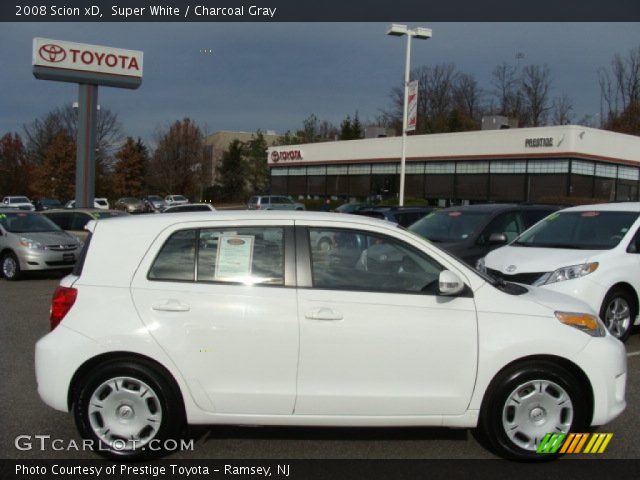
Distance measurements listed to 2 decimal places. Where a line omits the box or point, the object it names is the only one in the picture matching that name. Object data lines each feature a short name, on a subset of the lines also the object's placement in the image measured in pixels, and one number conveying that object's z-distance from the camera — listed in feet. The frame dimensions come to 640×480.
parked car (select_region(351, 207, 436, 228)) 45.37
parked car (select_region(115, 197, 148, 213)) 173.68
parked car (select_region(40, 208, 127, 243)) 60.23
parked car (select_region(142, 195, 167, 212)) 170.60
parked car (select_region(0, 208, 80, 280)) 46.29
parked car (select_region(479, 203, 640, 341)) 24.86
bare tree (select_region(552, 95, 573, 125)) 235.40
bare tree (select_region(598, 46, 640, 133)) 205.98
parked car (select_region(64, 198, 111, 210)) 181.68
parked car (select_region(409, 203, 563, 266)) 34.46
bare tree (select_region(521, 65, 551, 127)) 239.50
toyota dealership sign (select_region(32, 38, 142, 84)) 109.50
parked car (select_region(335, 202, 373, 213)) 78.46
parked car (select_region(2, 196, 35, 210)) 174.91
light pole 74.18
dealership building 115.96
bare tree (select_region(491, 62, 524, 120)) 245.04
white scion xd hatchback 13.82
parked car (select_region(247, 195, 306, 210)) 131.64
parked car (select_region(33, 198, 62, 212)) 173.93
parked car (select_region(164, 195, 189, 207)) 191.50
